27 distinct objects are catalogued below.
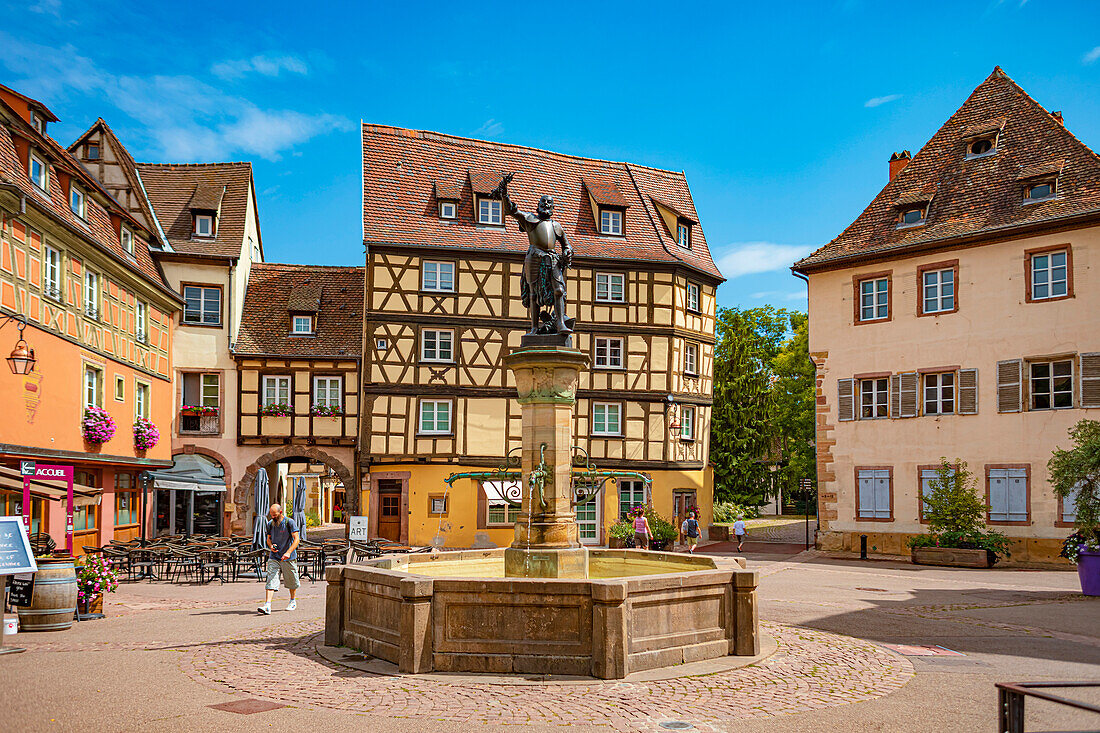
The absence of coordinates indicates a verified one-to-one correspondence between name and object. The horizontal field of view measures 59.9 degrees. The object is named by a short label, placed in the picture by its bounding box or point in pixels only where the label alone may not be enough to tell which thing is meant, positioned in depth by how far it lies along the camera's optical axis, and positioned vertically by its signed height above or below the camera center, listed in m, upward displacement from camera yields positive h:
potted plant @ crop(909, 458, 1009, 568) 25.00 -2.46
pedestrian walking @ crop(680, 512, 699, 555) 28.34 -2.83
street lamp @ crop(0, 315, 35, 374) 18.09 +1.36
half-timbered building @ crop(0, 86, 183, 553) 19.75 +2.59
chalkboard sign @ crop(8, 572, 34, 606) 12.60 -2.13
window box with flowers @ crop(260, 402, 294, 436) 33.19 +0.46
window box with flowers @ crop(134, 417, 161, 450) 27.89 -0.11
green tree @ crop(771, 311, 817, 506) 47.69 +1.37
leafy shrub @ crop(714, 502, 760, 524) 37.09 -2.98
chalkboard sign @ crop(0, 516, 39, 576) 11.12 -1.40
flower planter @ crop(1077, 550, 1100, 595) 17.94 -2.51
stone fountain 9.23 -1.70
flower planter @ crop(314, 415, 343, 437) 33.41 +0.24
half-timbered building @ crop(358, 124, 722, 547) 32.00 +3.31
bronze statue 12.74 +2.21
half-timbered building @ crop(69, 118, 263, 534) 32.91 +3.65
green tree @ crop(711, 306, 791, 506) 44.22 +0.91
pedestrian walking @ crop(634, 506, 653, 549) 26.98 -2.74
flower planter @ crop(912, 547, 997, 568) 24.67 -3.13
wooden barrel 12.65 -2.28
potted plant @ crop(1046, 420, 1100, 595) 18.05 -1.04
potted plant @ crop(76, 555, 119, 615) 13.71 -2.21
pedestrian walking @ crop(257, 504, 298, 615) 14.13 -1.77
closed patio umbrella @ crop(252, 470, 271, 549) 15.70 -1.30
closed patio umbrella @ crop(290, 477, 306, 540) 15.50 -1.34
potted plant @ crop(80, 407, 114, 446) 23.53 +0.12
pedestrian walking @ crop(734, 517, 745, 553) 31.02 -3.01
